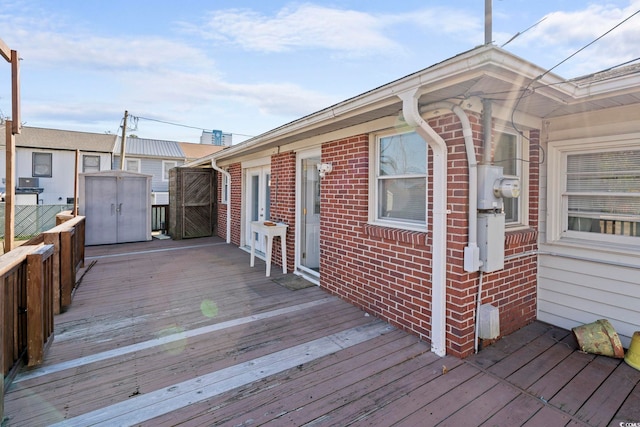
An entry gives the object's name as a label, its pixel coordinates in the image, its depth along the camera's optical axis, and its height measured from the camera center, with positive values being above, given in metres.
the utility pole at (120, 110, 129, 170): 14.86 +3.49
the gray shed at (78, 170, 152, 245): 7.98 +0.08
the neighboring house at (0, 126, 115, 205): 15.62 +2.55
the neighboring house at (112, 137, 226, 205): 18.00 +2.99
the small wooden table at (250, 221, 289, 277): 5.33 -0.43
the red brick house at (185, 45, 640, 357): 2.67 +0.14
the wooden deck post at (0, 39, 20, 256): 3.13 +0.66
